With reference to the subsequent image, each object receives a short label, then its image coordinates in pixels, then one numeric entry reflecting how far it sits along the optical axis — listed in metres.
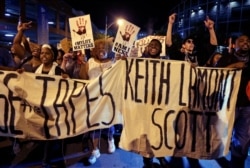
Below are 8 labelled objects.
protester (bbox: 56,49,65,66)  3.76
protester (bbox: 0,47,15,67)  3.06
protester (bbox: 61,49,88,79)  3.03
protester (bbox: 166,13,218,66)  2.94
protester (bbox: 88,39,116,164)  2.92
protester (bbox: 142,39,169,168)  2.63
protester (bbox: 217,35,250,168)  2.55
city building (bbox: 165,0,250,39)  22.37
